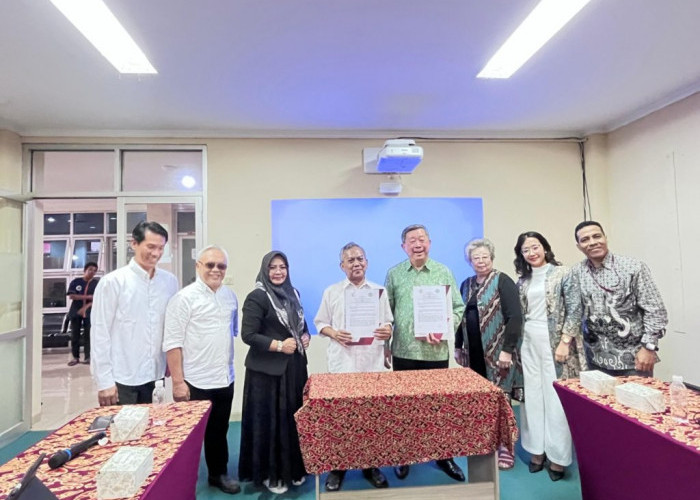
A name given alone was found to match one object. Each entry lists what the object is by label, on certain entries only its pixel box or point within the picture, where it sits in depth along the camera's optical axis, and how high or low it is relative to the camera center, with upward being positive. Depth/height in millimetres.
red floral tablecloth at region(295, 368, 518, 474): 1756 -753
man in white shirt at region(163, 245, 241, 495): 2195 -463
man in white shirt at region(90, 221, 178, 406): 2117 -320
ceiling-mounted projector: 3312 +983
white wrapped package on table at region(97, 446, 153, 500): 1094 -604
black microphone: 1263 -629
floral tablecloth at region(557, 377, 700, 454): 1332 -623
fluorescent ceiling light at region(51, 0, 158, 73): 1938 +1371
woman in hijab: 2262 -693
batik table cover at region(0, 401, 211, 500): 1162 -649
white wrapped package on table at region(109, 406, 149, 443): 1468 -605
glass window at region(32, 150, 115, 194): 3615 +1000
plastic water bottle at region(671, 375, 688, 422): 1491 -579
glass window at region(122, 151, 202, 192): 3695 +999
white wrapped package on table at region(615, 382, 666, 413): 1556 -581
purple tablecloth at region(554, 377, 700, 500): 1294 -734
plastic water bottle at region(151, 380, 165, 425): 1674 -636
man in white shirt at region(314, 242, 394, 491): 2375 -396
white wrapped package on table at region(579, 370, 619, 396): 1805 -590
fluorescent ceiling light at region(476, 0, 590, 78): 2027 +1379
